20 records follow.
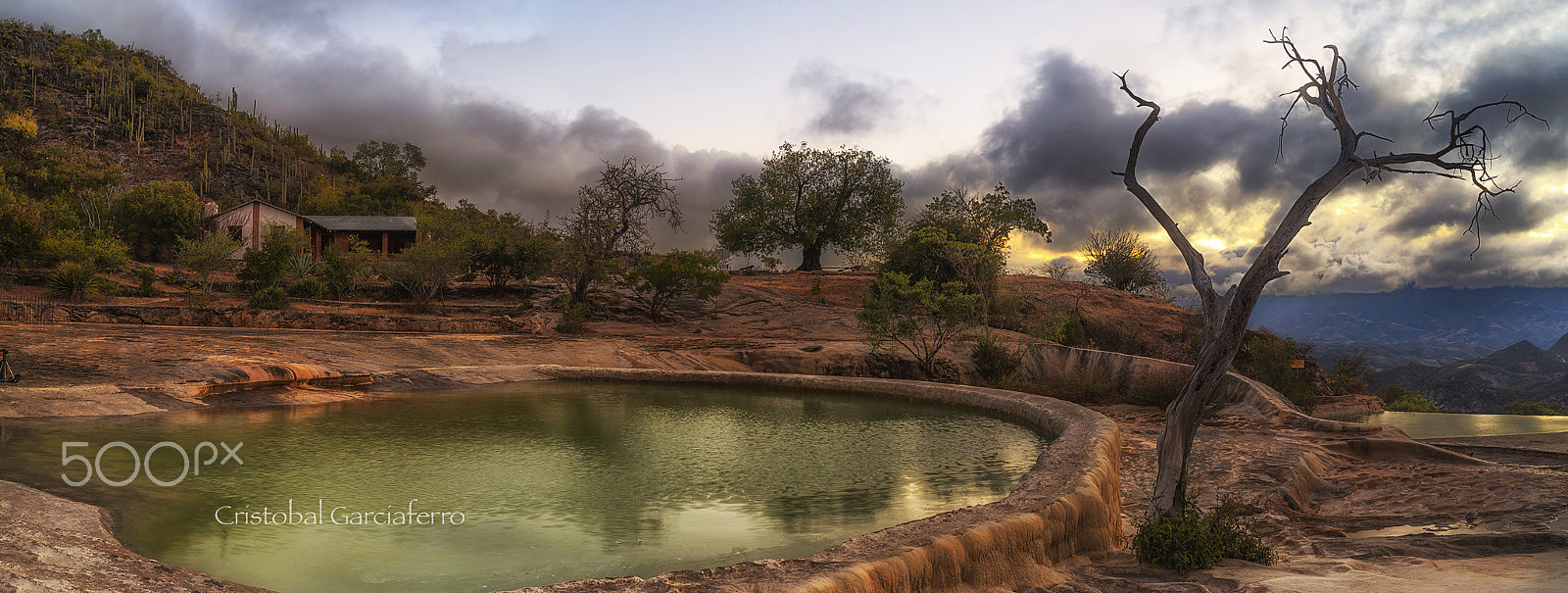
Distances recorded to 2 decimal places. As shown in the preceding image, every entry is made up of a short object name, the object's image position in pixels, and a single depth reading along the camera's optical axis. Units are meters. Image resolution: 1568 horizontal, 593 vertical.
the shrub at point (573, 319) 23.12
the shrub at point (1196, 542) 4.71
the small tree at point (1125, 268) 34.84
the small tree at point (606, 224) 27.31
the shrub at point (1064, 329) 17.41
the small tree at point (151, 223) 37.59
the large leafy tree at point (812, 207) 40.62
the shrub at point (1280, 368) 15.65
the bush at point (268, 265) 24.28
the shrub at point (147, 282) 22.48
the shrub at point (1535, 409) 20.50
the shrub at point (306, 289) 24.77
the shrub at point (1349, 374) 18.92
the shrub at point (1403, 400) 19.33
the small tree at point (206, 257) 22.23
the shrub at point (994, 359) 17.06
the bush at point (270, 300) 21.00
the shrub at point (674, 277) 28.42
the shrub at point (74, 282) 20.44
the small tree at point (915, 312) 16.02
